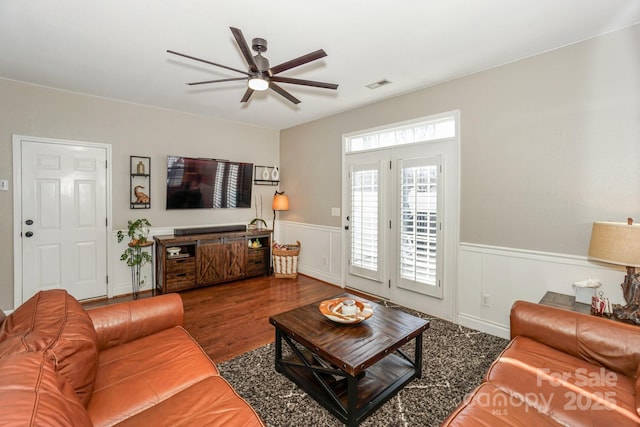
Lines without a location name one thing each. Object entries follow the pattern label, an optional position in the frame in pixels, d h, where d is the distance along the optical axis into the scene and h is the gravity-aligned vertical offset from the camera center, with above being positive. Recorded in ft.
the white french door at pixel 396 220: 11.22 -0.53
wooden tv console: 13.73 -2.64
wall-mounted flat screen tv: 14.89 +1.34
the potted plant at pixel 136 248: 13.35 -1.95
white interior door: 11.66 -0.45
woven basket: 16.31 -3.07
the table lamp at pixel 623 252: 5.93 -0.91
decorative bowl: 6.88 -2.59
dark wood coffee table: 5.85 -3.08
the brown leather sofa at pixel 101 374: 2.91 -2.60
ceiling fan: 6.70 +3.48
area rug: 6.06 -4.30
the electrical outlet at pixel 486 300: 9.93 -3.15
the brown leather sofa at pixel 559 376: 4.20 -2.90
